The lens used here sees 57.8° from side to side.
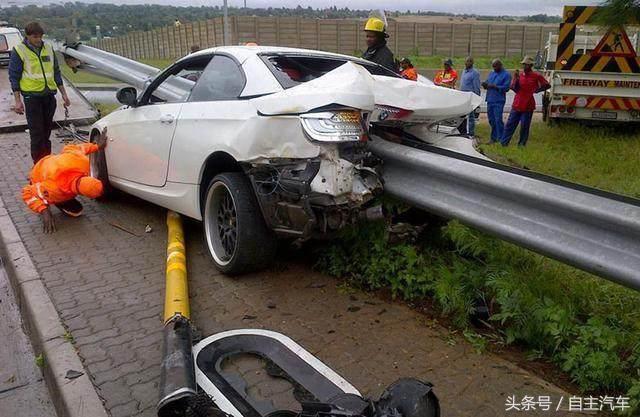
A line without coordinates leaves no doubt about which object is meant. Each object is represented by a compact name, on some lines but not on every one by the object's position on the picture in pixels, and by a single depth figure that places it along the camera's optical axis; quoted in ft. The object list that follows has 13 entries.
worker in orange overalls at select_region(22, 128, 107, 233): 18.45
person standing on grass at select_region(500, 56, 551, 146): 36.14
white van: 62.18
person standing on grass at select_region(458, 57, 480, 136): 42.34
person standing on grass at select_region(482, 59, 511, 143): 38.78
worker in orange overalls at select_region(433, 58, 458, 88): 44.47
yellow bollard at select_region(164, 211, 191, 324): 12.56
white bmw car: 12.48
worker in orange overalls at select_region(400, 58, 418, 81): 36.36
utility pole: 44.81
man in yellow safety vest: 25.08
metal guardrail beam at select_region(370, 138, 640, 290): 9.84
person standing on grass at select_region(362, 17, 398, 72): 22.06
